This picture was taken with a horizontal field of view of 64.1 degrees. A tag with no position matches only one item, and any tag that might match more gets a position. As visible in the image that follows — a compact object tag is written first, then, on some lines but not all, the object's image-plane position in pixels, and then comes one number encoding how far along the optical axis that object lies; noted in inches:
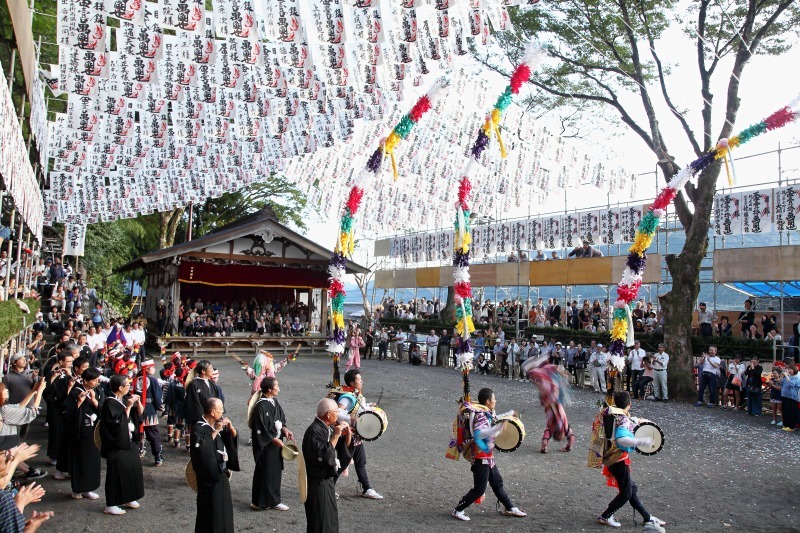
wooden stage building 946.1
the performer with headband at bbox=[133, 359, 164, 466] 353.1
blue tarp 830.5
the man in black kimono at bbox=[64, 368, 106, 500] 294.2
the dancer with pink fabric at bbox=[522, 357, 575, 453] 300.4
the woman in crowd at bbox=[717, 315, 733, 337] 697.0
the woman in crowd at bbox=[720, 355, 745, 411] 603.2
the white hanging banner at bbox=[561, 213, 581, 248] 831.7
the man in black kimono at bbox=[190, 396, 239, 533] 225.6
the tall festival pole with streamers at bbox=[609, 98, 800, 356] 342.0
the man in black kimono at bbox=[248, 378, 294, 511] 287.9
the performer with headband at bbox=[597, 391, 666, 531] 272.7
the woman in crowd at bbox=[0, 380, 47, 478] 246.1
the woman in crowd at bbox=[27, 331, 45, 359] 531.5
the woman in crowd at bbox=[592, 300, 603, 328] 846.5
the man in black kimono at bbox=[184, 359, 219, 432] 334.0
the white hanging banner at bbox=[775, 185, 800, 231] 604.1
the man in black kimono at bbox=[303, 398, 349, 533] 228.8
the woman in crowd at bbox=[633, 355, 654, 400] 662.5
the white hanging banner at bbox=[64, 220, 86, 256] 874.1
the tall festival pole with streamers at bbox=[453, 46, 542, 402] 336.5
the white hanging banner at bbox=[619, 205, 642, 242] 754.8
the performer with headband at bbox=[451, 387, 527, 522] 279.9
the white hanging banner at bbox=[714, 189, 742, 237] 652.1
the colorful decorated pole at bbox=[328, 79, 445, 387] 358.3
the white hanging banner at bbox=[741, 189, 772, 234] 626.0
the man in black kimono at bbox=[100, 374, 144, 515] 275.9
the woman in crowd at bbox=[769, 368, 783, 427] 535.0
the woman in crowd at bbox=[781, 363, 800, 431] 509.4
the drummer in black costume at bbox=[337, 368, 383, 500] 298.4
